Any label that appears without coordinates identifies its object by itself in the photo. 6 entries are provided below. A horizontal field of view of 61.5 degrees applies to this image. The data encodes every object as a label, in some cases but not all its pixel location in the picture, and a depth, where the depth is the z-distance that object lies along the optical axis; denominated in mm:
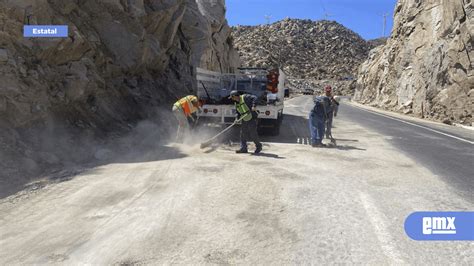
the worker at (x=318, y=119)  11133
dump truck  12398
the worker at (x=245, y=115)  9883
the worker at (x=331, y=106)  11797
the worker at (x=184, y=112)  10992
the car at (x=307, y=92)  73475
